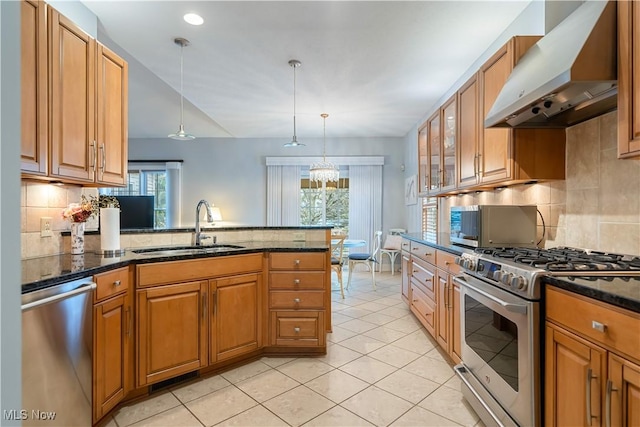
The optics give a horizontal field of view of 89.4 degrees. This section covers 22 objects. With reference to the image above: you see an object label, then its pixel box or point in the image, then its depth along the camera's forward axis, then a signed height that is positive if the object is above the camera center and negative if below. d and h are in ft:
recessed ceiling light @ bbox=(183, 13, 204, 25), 8.04 +4.91
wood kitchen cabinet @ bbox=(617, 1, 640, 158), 4.36 +1.86
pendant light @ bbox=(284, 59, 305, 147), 10.39 +4.86
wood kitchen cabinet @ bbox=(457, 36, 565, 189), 6.81 +1.56
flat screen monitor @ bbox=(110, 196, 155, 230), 19.12 +0.08
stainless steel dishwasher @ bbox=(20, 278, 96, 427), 4.19 -2.02
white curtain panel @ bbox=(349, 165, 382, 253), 20.85 +0.74
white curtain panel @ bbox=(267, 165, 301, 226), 21.24 +1.27
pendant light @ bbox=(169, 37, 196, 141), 9.20 +4.90
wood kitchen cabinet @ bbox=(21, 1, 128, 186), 5.46 +2.11
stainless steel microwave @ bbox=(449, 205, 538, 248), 7.29 -0.31
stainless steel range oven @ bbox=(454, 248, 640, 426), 4.49 -1.73
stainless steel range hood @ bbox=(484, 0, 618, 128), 4.75 +2.16
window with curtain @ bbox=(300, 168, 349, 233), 21.52 +0.63
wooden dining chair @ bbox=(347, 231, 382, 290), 15.94 -2.30
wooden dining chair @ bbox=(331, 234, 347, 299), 14.15 -2.02
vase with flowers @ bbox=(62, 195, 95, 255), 6.64 -0.14
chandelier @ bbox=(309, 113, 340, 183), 16.52 +2.08
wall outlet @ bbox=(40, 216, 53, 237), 6.66 -0.29
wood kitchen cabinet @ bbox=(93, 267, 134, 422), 5.47 -2.32
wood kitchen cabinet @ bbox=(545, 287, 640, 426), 3.23 -1.70
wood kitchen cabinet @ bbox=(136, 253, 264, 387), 6.57 -2.25
